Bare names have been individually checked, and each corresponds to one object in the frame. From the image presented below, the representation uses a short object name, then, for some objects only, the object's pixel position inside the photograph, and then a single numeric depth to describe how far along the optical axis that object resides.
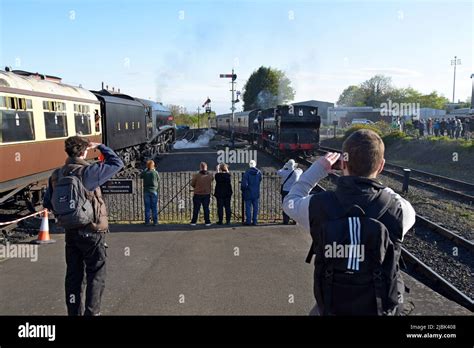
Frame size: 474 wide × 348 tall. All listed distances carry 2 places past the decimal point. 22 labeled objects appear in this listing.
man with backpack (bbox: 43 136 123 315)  4.03
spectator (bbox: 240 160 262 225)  9.82
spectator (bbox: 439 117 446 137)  33.08
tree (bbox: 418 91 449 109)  96.26
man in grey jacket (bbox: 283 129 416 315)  2.41
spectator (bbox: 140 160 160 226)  9.75
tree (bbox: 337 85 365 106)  103.00
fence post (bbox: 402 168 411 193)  15.26
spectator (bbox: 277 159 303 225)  8.79
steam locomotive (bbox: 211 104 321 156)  24.14
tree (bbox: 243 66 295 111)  87.56
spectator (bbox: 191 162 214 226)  9.88
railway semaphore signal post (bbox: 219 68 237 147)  30.56
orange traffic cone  8.12
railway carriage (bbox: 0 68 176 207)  8.91
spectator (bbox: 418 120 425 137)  33.23
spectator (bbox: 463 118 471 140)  30.09
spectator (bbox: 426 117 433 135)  37.05
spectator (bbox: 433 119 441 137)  33.63
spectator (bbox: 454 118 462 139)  30.53
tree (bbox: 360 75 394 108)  91.81
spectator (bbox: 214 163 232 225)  9.94
